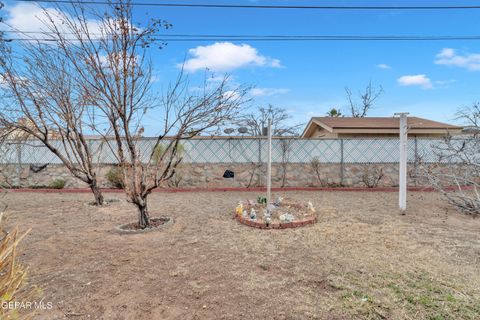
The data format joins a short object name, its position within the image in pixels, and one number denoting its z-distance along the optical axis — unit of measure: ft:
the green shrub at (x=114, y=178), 30.61
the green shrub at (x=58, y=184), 31.29
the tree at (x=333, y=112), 71.56
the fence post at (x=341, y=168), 31.91
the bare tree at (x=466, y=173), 18.25
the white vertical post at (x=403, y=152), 18.26
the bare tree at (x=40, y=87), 18.85
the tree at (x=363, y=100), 73.72
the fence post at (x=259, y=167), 31.96
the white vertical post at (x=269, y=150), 17.97
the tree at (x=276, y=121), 50.19
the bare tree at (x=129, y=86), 14.53
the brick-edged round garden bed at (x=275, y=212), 16.02
